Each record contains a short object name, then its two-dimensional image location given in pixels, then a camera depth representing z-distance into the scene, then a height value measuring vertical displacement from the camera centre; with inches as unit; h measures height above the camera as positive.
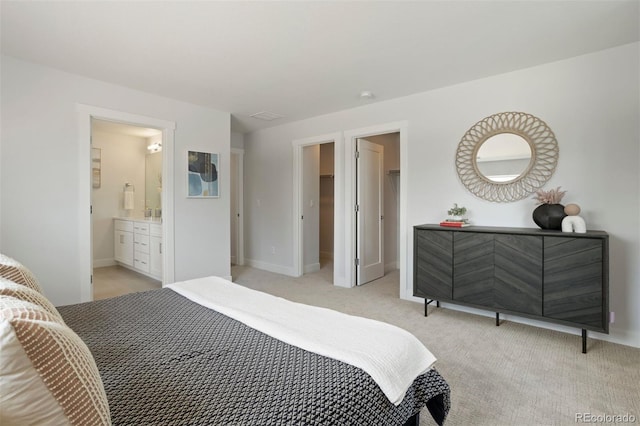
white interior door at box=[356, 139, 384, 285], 176.2 -2.8
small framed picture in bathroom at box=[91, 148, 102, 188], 221.9 +27.6
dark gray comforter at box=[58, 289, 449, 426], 34.9 -21.5
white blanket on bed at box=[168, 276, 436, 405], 46.1 -21.0
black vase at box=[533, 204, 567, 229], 106.3 -3.0
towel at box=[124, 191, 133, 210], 235.1 +5.9
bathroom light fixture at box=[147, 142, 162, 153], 233.1 +43.8
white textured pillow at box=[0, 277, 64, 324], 34.5 -9.4
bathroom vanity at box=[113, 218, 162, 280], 178.2 -23.0
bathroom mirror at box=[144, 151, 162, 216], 232.5 +19.3
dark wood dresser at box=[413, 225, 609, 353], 95.3 -21.8
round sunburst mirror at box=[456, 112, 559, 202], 117.7 +19.0
